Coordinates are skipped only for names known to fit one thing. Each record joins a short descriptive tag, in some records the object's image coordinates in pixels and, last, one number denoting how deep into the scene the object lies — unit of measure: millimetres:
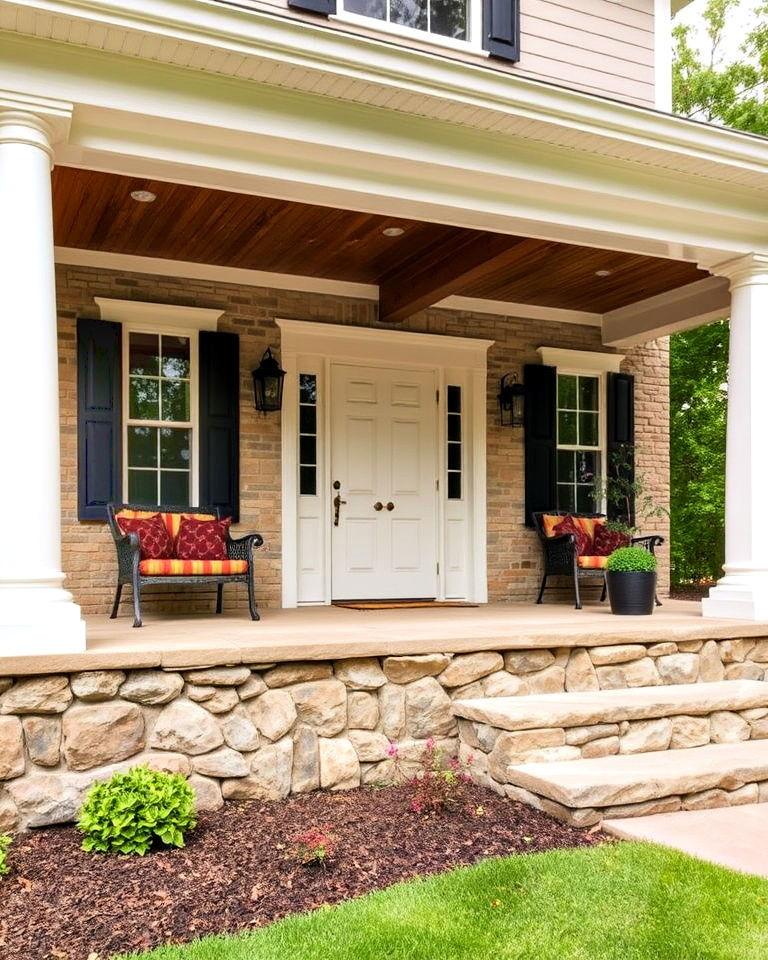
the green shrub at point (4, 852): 3229
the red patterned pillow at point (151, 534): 5992
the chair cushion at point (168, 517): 6207
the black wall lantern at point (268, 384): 6992
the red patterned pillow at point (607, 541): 7770
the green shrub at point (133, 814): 3459
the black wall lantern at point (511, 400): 7988
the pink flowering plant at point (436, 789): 3932
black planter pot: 6129
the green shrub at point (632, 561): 6179
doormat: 7040
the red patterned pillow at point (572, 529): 7680
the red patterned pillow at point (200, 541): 6188
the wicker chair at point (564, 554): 7297
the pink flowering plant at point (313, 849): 3295
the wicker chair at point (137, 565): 5477
